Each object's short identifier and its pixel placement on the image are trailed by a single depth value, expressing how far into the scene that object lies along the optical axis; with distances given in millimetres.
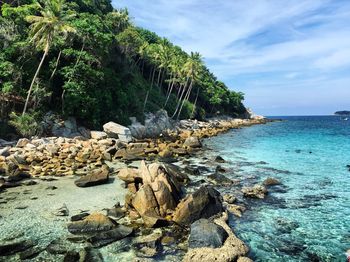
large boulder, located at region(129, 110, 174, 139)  48750
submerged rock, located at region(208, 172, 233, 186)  22438
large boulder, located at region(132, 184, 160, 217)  15516
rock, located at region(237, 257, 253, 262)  10922
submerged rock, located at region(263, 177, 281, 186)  22469
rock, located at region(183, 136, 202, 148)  42053
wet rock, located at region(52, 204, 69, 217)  15638
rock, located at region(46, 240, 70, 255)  11758
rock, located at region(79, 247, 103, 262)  11203
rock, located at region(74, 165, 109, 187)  20969
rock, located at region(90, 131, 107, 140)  37428
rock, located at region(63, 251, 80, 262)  11099
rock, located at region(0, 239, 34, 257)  11617
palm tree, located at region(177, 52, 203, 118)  71250
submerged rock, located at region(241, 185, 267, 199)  19266
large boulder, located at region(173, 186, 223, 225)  14719
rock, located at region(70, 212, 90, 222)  15025
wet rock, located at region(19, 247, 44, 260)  11334
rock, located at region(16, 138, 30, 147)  29448
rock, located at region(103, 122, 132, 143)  39375
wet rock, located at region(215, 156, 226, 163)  31641
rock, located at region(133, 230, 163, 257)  11761
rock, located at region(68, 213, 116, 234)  13694
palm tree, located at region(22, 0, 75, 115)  33375
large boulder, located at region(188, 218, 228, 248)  11922
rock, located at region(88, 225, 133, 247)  12586
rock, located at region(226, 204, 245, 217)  16172
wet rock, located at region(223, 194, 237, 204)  17853
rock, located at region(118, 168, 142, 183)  20141
